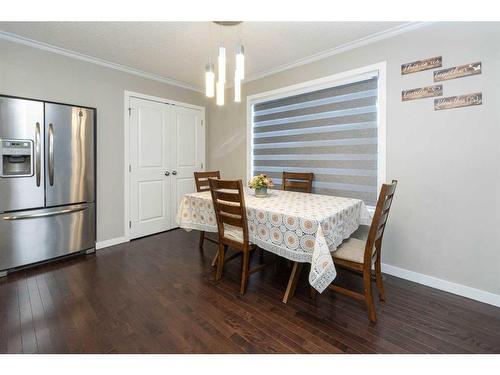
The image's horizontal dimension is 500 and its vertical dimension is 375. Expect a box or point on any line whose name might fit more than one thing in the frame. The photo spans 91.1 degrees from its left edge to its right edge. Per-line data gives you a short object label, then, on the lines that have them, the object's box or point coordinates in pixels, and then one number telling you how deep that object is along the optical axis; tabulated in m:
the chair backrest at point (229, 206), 1.97
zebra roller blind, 2.73
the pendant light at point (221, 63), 1.75
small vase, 2.50
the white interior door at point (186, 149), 4.08
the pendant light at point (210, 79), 1.90
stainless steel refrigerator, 2.43
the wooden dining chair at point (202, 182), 3.19
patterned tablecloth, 1.64
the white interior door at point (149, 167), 3.56
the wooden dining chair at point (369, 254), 1.63
